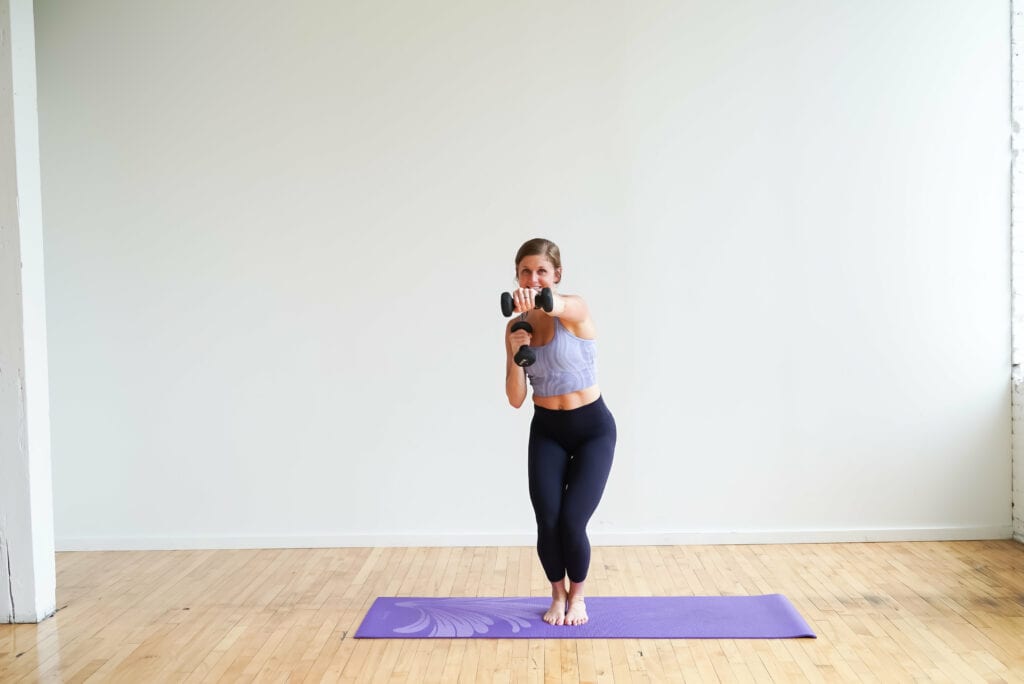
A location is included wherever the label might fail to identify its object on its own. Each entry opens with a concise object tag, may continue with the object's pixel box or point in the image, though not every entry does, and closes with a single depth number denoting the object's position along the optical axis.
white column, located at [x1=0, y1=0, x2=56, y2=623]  3.68
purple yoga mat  3.46
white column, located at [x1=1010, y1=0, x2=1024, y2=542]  4.71
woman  3.52
